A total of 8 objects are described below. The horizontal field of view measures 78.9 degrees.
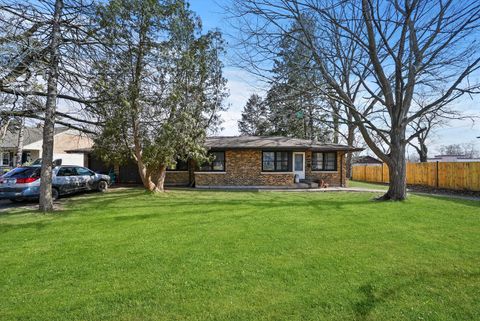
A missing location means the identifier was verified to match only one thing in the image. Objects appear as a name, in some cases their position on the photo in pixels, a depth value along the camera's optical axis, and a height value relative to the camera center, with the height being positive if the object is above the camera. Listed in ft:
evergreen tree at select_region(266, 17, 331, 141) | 41.93 +13.90
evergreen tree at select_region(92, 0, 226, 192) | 33.19 +10.87
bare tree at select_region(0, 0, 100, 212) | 20.77 +8.53
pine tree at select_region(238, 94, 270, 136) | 132.86 +24.78
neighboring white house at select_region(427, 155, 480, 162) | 108.43 +6.22
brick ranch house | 59.82 +1.02
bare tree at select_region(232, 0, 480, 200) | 36.47 +14.43
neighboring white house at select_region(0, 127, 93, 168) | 98.58 +7.20
